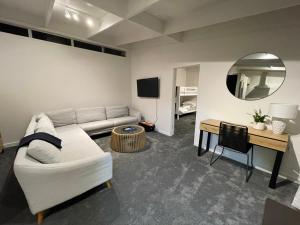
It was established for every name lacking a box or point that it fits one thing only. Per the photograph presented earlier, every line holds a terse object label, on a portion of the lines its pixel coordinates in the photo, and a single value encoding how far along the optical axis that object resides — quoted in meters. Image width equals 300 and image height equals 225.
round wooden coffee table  3.03
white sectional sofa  1.41
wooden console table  2.04
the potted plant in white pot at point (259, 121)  2.44
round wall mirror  2.38
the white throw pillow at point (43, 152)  1.57
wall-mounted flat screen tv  4.24
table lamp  2.07
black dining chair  2.31
